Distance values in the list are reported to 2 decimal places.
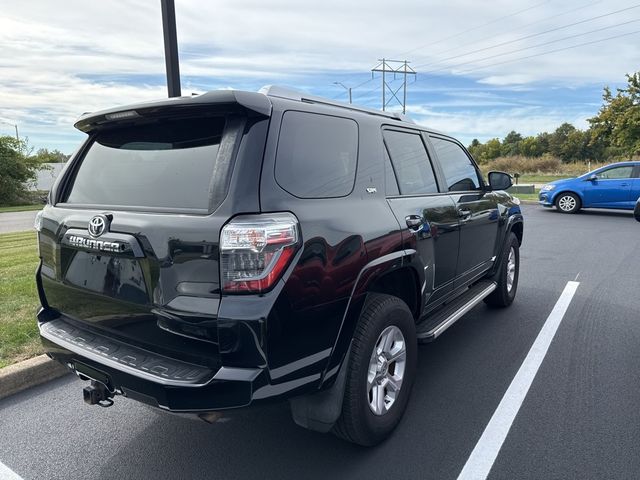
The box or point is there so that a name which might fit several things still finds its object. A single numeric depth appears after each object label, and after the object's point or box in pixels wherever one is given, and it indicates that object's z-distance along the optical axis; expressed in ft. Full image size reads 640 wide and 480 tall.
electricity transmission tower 168.25
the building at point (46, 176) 108.88
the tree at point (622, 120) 101.96
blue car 45.80
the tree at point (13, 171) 94.53
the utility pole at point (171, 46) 18.21
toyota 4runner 6.81
